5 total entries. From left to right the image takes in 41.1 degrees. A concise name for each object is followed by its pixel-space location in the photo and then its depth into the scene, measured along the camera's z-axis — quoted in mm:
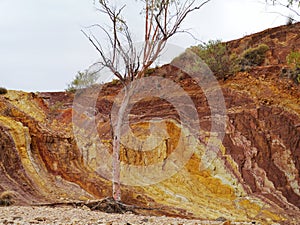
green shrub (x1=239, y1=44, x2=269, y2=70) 19066
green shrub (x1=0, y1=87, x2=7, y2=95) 17961
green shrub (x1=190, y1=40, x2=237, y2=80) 17562
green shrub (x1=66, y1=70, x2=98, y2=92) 21203
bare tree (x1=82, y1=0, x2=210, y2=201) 13273
